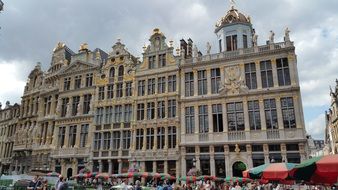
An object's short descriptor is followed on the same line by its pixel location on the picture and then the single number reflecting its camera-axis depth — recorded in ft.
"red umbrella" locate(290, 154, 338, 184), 23.82
